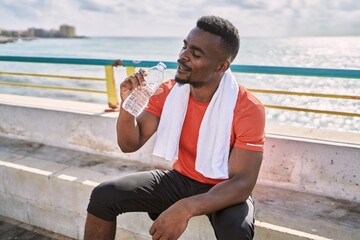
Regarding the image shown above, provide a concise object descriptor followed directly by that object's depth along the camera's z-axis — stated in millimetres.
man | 1926
